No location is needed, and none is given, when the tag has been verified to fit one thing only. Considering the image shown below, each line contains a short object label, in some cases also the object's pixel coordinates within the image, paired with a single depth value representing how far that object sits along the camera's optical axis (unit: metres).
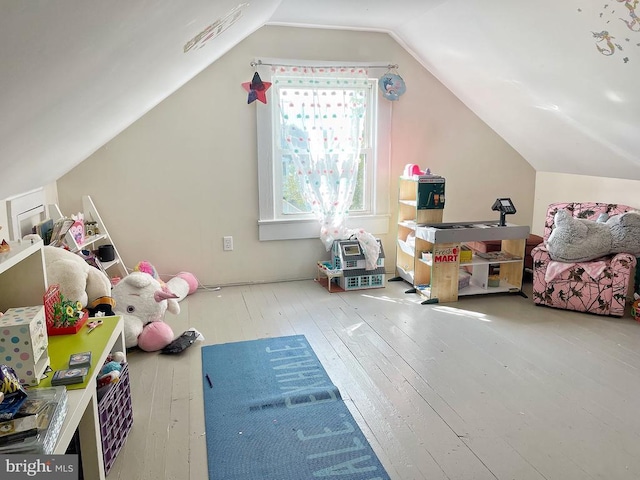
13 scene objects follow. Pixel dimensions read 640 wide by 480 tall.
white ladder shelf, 3.43
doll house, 3.87
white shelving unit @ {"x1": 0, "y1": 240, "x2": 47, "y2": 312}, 1.68
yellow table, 1.29
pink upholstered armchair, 3.22
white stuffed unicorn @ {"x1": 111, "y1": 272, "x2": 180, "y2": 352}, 2.75
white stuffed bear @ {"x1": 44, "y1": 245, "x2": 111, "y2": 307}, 2.20
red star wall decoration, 3.55
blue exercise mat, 1.78
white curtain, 3.87
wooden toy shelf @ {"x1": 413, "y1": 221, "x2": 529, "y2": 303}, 3.54
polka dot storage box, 1.38
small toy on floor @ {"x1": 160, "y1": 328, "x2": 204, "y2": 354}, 2.75
